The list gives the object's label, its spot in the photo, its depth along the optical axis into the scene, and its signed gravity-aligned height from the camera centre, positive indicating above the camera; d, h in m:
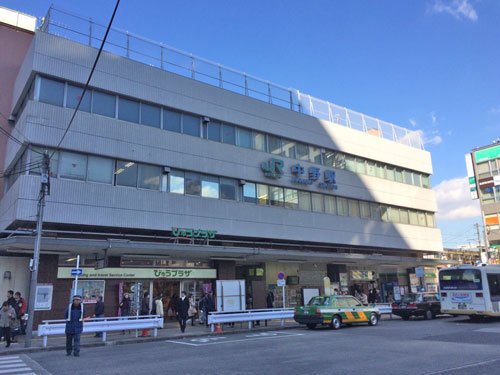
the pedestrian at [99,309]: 18.06 -0.64
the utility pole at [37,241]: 14.72 +2.06
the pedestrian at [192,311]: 21.38 -0.99
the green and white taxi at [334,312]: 18.53 -1.13
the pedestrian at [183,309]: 18.80 -0.78
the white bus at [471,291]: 19.77 -0.35
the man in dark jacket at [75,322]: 12.20 -0.80
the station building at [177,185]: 19.97 +6.22
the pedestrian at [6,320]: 14.73 -0.81
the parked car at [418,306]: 22.92 -1.14
